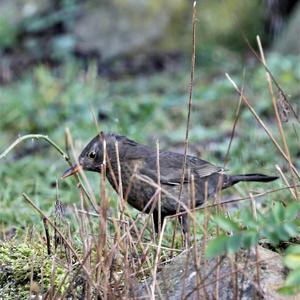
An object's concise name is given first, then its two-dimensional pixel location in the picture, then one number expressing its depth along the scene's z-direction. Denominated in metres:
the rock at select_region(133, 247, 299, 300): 6.46
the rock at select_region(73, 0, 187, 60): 23.70
